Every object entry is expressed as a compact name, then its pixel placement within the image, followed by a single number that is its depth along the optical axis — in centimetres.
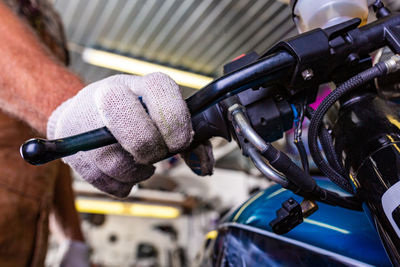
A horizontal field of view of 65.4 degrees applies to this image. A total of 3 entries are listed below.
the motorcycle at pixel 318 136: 33
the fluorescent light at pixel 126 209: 345
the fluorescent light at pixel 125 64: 285
